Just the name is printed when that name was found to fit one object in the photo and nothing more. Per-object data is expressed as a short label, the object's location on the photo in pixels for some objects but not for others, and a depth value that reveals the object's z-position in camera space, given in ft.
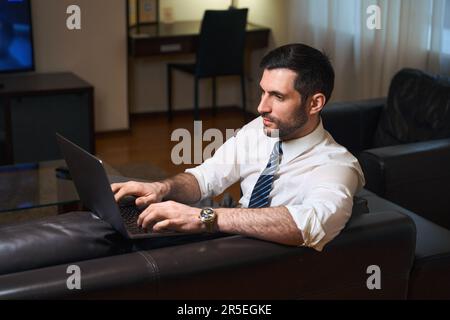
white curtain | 13.91
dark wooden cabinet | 14.97
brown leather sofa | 5.57
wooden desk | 17.02
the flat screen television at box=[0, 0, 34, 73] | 14.98
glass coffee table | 10.40
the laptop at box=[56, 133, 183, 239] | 6.31
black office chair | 16.79
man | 6.26
